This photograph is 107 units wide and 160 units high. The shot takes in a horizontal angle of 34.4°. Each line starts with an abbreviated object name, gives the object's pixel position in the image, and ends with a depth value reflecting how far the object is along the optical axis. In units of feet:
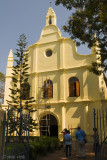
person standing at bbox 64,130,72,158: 26.19
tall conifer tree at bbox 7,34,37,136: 53.83
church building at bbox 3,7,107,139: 50.85
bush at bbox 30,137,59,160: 24.22
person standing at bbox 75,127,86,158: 24.90
